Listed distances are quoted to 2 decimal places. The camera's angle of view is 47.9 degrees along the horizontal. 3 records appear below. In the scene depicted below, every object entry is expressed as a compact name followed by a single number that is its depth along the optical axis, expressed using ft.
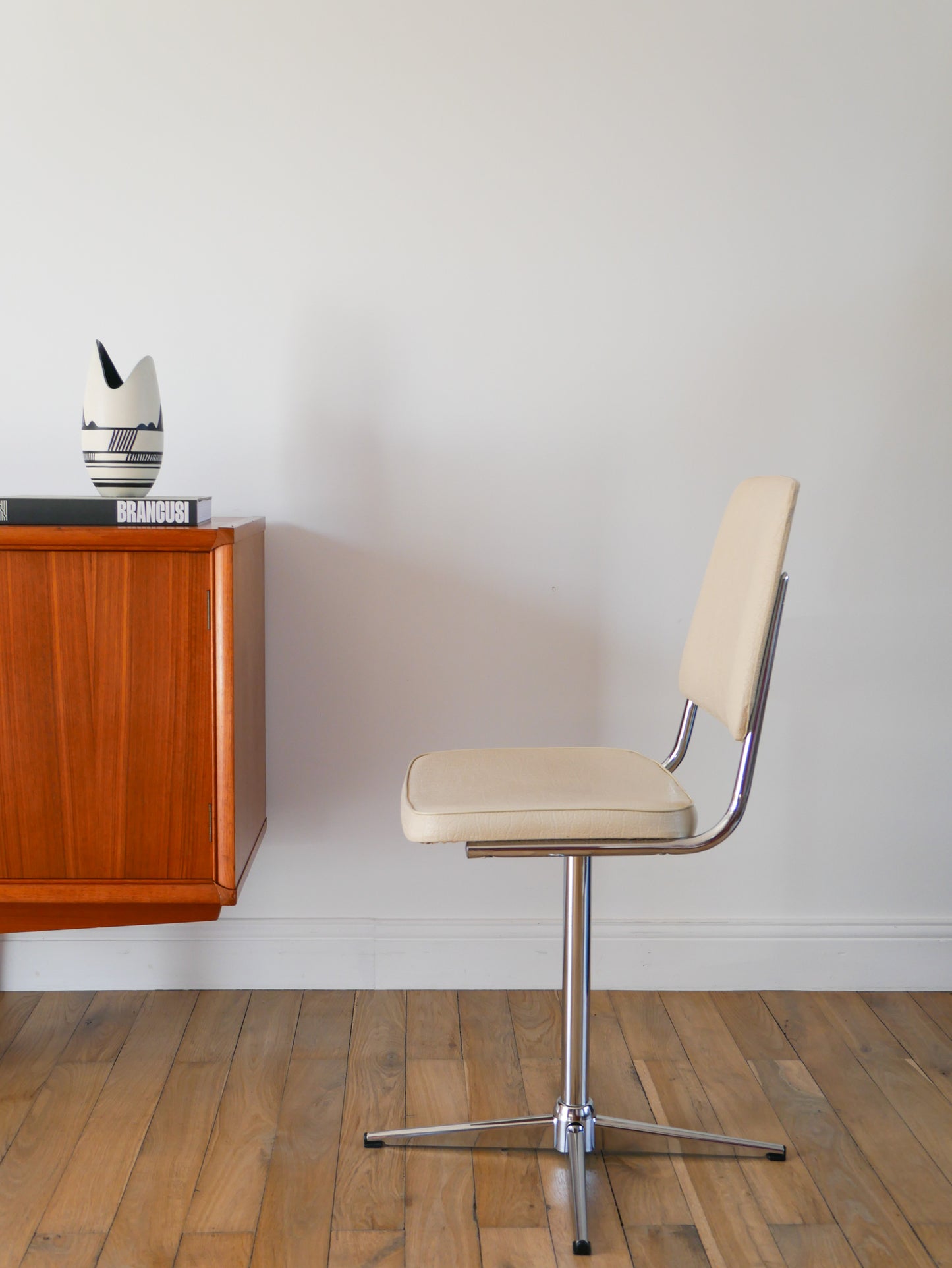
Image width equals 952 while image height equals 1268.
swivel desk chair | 4.67
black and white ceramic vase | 5.90
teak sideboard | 5.50
